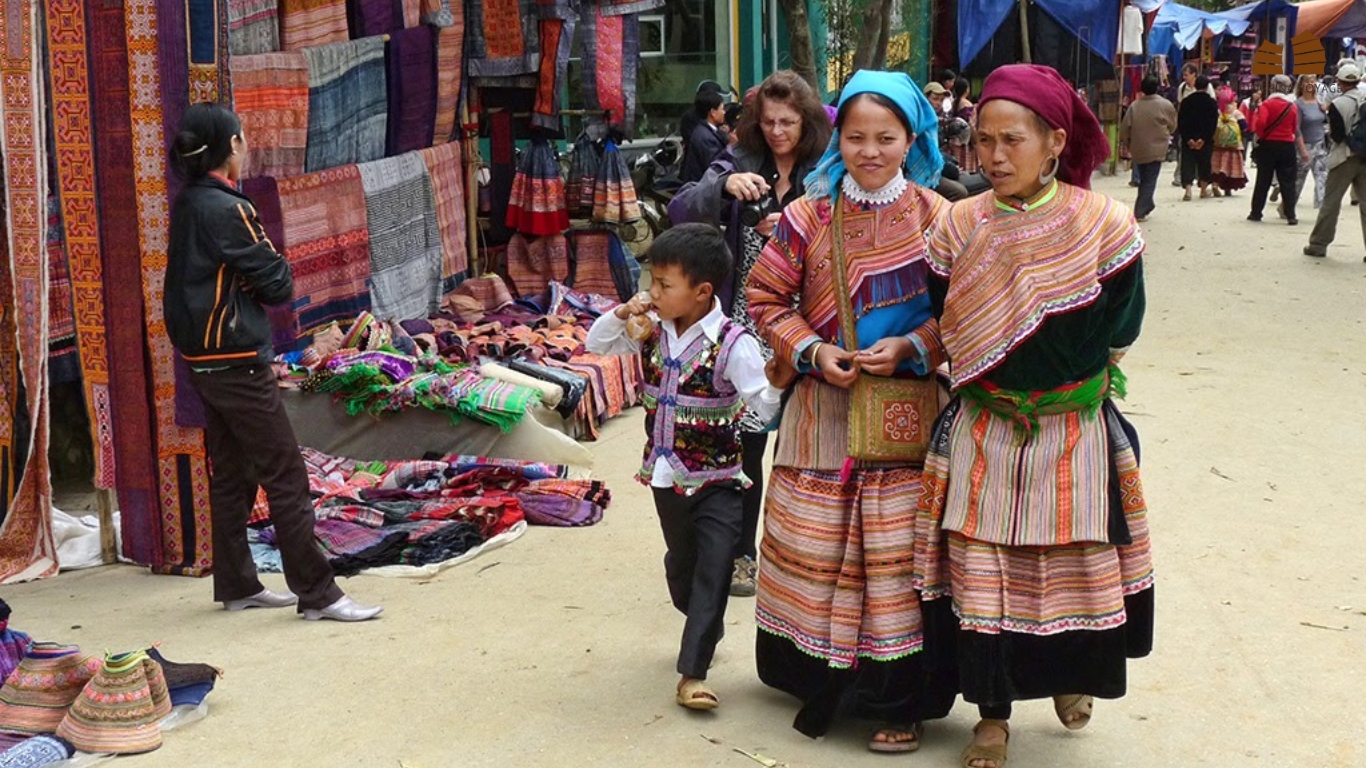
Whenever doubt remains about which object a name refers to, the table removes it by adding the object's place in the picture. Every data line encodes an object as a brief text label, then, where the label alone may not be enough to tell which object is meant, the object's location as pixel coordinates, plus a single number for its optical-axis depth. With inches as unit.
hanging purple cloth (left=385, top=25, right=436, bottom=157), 326.6
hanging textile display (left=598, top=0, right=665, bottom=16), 372.8
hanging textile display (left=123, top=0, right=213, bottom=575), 199.9
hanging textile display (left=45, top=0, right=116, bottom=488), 201.9
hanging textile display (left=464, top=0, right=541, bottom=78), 365.4
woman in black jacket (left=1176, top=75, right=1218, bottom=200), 737.6
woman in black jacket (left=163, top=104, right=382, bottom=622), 183.8
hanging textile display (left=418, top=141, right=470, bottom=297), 348.8
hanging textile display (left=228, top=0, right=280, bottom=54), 264.8
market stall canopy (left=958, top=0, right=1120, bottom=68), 796.6
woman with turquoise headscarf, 143.0
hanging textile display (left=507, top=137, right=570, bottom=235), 375.9
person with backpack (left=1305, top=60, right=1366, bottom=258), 514.6
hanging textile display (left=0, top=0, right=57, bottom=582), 202.2
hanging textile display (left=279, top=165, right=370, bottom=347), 287.3
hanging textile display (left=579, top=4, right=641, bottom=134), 376.8
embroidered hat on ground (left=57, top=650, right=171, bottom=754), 148.8
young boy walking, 156.9
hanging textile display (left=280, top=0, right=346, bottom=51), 285.1
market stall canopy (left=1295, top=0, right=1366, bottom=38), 1226.6
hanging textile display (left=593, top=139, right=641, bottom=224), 382.6
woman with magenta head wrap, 131.6
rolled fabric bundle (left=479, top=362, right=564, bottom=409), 280.2
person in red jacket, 622.2
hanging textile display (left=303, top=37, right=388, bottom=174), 293.7
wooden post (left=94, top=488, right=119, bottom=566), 219.0
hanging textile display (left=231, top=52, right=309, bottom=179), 267.4
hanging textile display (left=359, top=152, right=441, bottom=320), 318.0
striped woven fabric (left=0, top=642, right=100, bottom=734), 150.3
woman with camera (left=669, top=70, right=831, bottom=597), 180.1
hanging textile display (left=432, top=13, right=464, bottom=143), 347.3
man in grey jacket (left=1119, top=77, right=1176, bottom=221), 678.5
